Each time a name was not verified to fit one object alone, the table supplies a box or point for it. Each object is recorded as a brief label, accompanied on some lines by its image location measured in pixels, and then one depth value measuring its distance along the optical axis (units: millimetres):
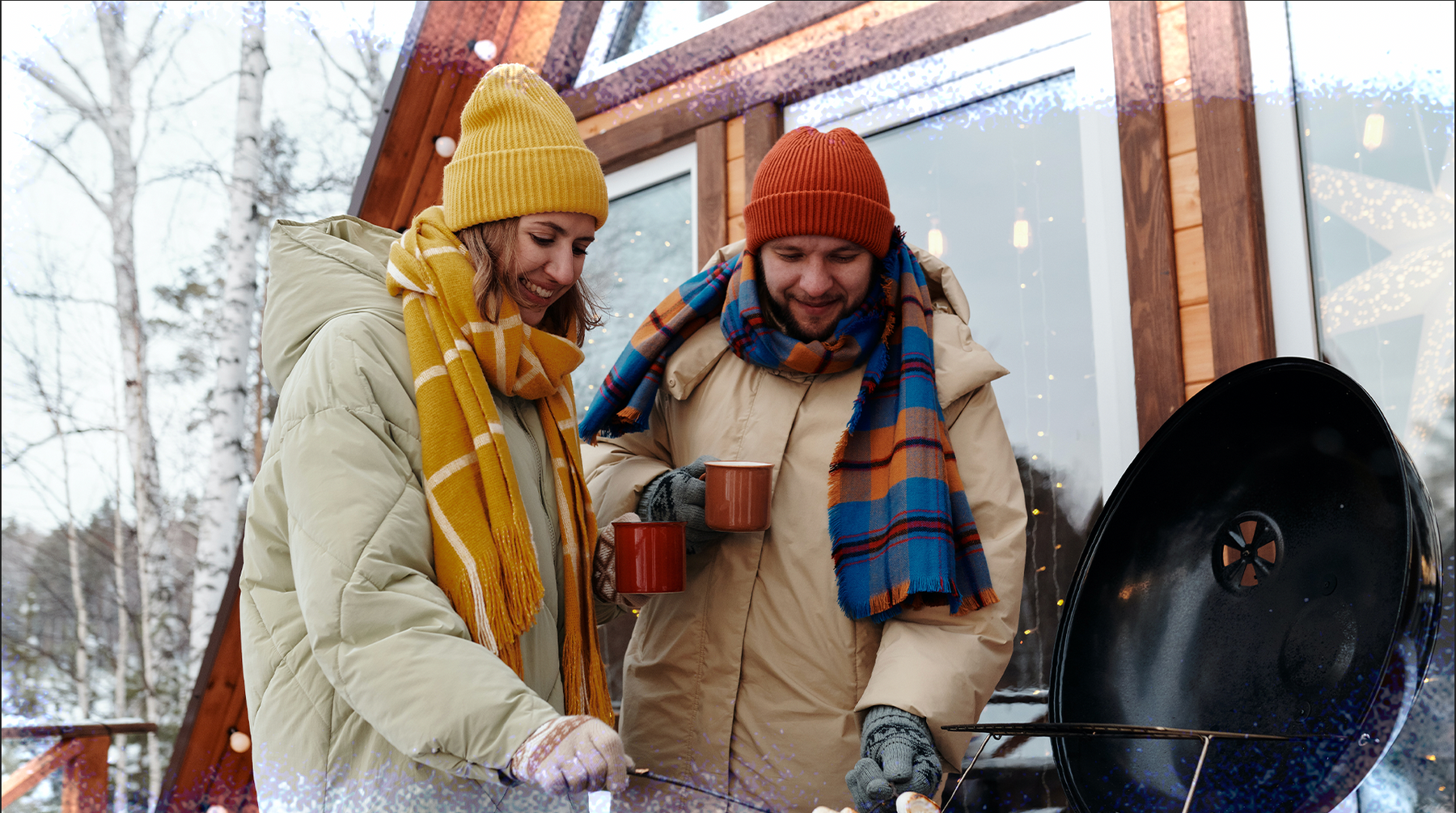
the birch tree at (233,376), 4793
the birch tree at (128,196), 5535
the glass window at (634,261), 2945
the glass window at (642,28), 2969
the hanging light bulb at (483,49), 3341
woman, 903
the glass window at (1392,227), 1643
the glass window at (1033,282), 2082
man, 1393
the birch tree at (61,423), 5602
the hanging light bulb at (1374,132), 1791
